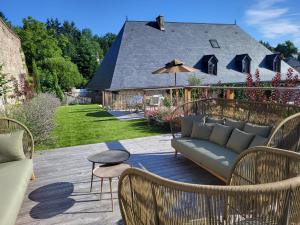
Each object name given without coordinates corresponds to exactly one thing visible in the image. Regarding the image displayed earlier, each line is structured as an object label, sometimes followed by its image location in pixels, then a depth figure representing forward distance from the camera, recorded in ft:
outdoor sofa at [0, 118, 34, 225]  8.07
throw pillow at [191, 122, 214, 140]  14.97
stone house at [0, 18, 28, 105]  44.65
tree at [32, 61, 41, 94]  59.60
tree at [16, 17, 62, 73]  96.27
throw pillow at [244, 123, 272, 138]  11.42
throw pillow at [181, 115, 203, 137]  15.97
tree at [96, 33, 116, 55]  173.70
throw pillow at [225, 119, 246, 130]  13.28
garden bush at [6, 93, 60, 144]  21.33
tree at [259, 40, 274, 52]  208.60
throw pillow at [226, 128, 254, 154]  11.69
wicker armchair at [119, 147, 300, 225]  4.60
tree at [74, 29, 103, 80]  123.22
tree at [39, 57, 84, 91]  96.07
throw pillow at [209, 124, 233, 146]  13.34
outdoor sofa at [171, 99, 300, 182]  10.28
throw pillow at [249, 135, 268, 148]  10.79
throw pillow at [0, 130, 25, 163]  12.14
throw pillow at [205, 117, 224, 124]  15.35
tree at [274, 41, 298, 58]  193.67
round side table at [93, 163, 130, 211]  10.71
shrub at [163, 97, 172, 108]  32.49
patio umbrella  28.96
